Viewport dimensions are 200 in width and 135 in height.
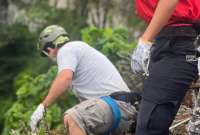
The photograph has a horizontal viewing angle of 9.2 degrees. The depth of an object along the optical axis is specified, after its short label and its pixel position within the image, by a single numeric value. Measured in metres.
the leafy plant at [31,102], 13.26
